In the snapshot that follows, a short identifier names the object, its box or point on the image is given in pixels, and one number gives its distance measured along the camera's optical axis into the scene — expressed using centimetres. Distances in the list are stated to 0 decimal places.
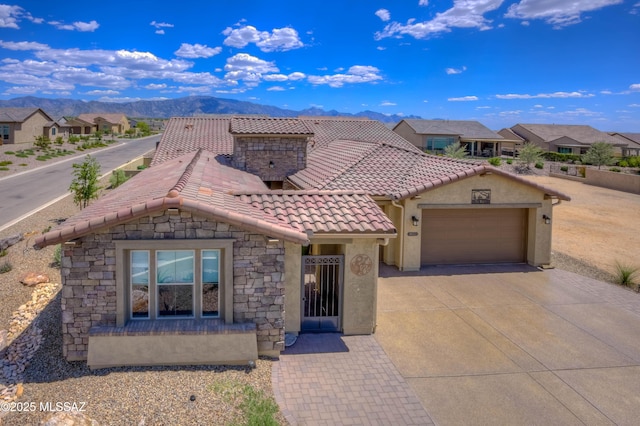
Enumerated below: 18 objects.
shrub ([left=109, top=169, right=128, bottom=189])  3094
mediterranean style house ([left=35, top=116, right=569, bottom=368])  931
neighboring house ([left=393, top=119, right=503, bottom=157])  7219
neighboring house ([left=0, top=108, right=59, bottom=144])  6756
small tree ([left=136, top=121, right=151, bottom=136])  11675
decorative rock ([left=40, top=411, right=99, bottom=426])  688
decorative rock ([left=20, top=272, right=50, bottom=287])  1498
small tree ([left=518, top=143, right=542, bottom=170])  5356
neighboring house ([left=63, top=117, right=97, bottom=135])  10775
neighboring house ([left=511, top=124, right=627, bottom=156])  7544
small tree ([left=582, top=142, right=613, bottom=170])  5591
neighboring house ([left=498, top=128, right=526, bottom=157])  7488
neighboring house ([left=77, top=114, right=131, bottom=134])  11516
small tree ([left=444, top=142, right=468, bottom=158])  5845
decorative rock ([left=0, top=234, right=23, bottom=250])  1844
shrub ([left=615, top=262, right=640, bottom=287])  1555
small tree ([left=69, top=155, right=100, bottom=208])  2286
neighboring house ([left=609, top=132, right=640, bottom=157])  7838
